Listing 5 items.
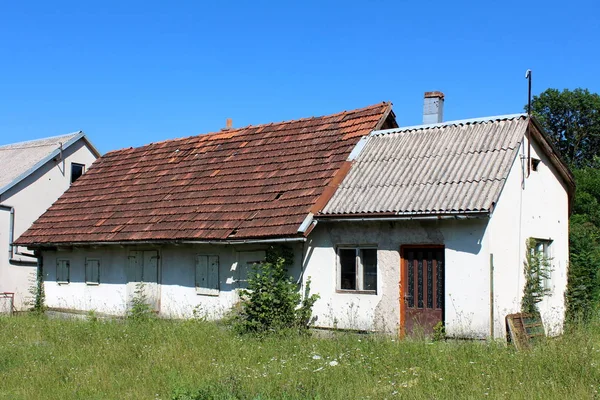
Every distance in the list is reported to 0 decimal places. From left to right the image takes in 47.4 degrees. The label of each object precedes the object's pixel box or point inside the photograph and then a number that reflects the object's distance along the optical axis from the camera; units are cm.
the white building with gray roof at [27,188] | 2411
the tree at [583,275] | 1645
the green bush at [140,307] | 1726
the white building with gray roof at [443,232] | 1303
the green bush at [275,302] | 1445
